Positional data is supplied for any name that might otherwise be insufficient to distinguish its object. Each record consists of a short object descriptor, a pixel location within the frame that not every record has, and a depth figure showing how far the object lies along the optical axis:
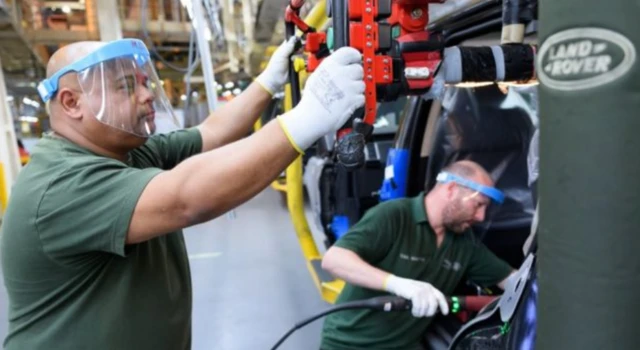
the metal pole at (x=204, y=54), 3.47
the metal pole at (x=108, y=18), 6.16
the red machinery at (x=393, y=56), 1.04
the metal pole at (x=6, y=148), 6.12
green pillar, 0.44
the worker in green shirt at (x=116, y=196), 1.00
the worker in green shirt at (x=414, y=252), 1.95
